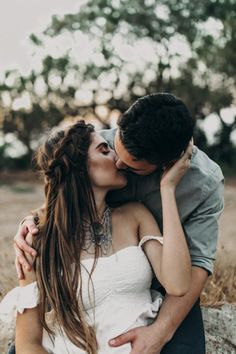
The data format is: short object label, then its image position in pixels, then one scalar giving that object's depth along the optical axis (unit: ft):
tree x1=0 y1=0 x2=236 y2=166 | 51.80
